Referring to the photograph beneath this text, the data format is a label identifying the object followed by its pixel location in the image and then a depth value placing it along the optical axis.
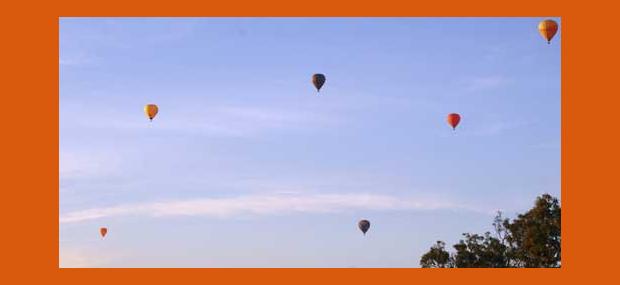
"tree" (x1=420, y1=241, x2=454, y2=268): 85.69
